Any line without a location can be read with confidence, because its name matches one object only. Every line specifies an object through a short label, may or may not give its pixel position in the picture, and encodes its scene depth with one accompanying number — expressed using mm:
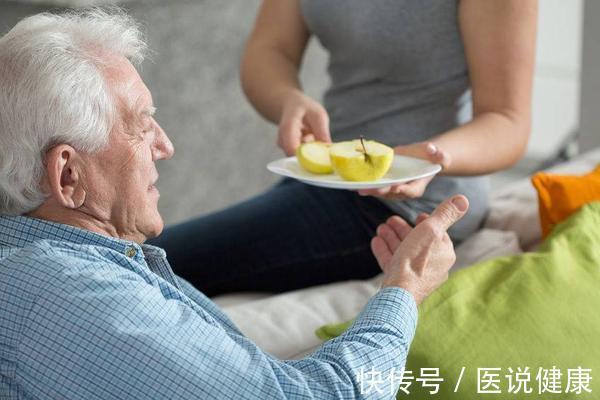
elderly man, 1957
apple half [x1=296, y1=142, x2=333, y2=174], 2387
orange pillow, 2479
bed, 2383
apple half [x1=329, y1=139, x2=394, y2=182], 2338
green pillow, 2174
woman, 2456
